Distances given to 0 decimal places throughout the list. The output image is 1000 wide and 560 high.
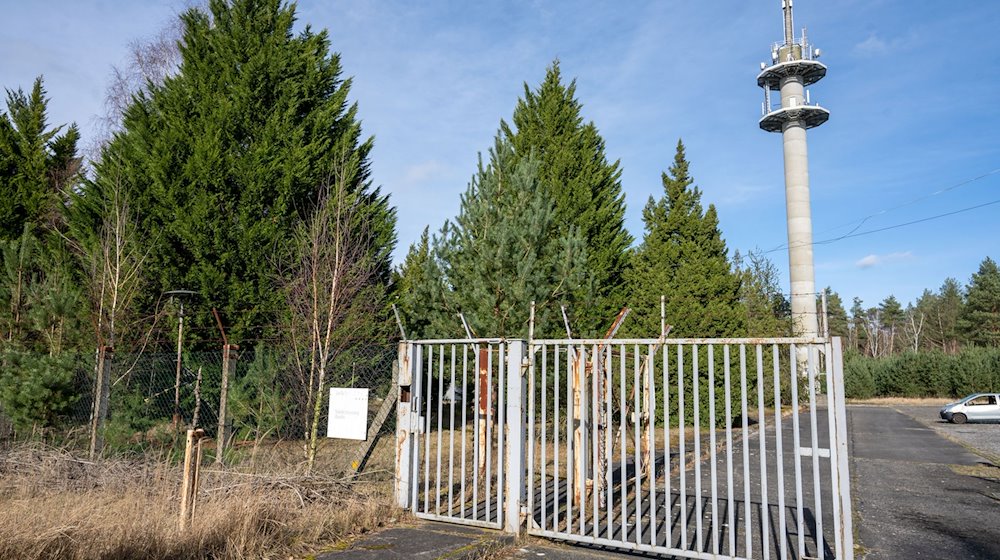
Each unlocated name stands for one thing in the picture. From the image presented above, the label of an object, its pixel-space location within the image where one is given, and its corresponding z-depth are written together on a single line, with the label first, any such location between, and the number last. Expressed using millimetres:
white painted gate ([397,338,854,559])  4727
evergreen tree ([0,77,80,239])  16781
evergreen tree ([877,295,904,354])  89062
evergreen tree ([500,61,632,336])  19766
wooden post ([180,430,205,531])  4684
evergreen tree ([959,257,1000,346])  55125
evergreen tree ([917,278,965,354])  71438
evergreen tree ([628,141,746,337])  19312
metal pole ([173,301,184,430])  8191
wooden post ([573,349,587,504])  6074
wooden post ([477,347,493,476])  9223
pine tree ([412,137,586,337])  11023
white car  26078
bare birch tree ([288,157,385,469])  8078
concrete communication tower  38922
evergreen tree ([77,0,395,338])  12531
